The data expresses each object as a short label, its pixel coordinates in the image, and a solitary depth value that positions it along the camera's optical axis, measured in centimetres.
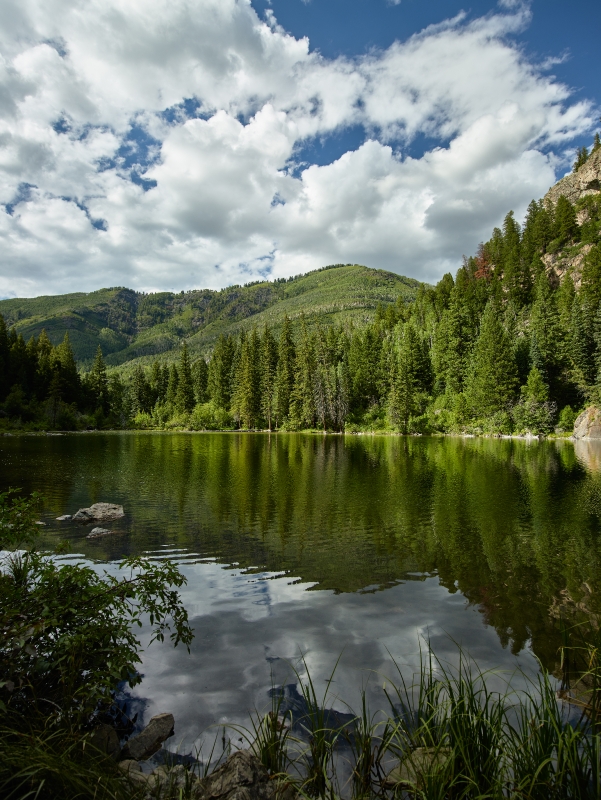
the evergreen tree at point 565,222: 9738
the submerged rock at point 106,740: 509
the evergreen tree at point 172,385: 11388
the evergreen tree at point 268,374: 9700
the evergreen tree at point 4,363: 8369
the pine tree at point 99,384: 10638
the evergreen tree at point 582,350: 6869
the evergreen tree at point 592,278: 7400
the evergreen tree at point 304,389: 9169
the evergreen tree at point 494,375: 7269
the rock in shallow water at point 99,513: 1738
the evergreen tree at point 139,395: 11800
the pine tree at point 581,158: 11656
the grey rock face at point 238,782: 410
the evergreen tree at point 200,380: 11556
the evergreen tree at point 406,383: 8269
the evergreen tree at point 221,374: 11012
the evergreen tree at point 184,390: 11044
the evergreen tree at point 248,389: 9712
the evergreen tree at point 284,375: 9612
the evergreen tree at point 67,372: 9494
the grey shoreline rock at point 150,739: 530
